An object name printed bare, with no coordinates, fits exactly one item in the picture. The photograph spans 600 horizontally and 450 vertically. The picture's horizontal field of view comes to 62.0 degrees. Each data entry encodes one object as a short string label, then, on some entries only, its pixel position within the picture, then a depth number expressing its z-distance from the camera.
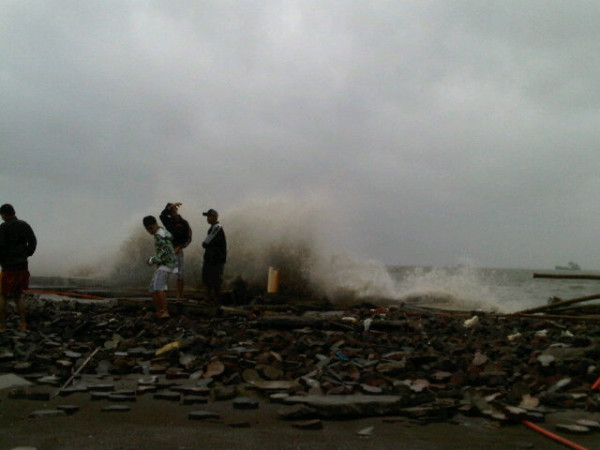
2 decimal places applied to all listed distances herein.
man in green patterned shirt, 8.43
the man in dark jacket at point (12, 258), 7.41
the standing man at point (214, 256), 10.23
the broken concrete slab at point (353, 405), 3.66
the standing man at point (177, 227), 9.95
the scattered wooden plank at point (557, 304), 9.84
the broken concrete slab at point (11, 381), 4.58
